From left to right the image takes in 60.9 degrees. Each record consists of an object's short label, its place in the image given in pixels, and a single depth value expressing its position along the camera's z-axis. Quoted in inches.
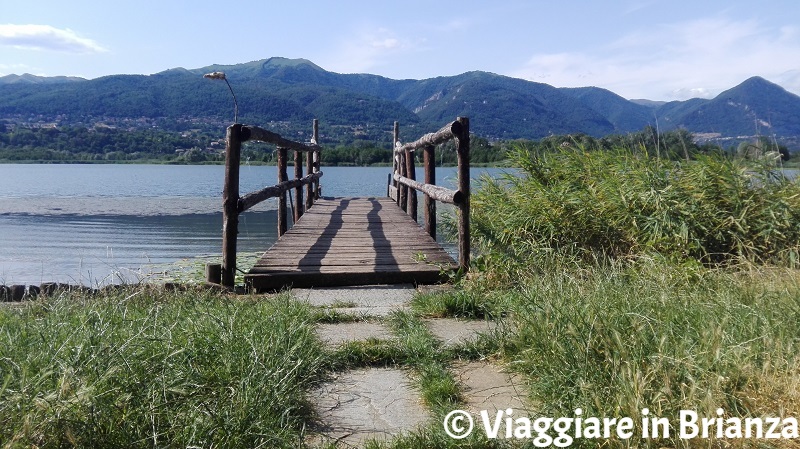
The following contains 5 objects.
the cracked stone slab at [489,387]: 103.1
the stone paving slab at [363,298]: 174.9
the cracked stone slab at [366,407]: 94.3
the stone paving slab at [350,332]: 139.8
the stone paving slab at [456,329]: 137.9
